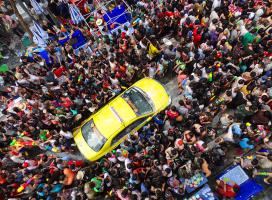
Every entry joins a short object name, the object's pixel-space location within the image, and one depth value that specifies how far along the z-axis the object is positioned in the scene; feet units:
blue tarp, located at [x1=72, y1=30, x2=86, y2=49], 38.68
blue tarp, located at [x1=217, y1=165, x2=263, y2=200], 23.58
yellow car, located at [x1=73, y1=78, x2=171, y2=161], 28.07
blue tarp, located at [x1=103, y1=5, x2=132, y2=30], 39.01
